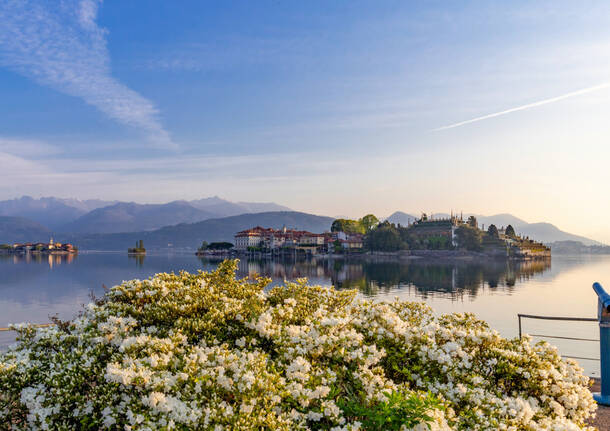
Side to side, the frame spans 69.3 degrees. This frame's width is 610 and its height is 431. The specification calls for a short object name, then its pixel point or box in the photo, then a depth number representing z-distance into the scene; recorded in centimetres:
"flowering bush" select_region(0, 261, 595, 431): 508
